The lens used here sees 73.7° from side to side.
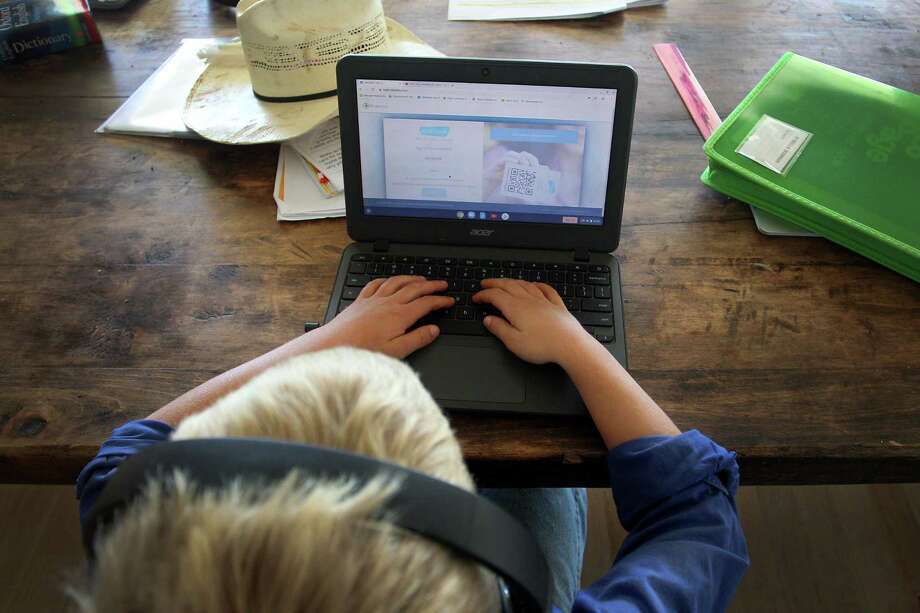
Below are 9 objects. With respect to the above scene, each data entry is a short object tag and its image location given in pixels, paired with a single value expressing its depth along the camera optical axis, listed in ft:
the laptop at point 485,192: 2.27
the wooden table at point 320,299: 2.11
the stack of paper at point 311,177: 2.81
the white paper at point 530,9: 3.89
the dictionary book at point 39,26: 3.62
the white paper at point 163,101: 3.20
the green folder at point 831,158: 2.50
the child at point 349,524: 0.90
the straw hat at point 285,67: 2.88
